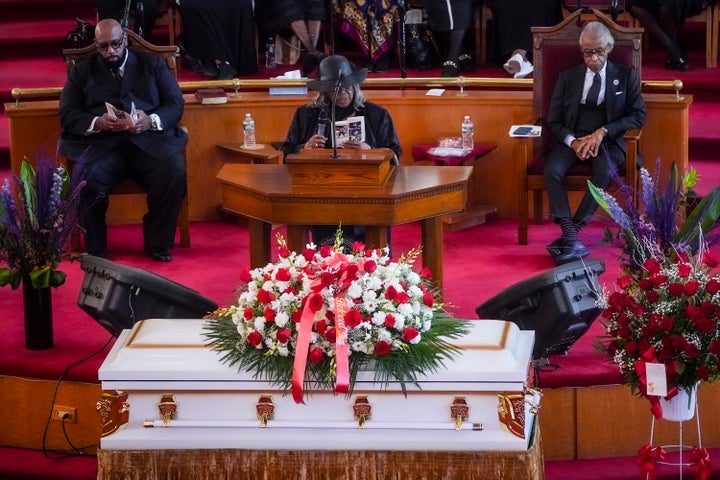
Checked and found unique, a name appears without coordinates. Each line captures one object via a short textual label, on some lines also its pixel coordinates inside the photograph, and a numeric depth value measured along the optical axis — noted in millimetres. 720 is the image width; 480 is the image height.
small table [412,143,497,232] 15281
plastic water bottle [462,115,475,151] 15484
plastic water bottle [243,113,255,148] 15562
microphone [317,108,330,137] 13117
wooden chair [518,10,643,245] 14617
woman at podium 12719
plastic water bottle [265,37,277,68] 19625
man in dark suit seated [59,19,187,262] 14539
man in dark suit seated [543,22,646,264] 14414
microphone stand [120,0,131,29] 17719
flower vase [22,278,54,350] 11789
